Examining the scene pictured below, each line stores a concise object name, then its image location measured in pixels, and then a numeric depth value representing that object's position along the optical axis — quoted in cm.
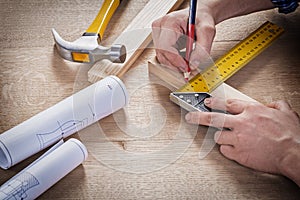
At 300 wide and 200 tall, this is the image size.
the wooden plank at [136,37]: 136
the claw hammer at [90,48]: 135
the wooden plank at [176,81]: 128
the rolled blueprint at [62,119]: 114
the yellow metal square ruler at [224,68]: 127
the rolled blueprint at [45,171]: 107
